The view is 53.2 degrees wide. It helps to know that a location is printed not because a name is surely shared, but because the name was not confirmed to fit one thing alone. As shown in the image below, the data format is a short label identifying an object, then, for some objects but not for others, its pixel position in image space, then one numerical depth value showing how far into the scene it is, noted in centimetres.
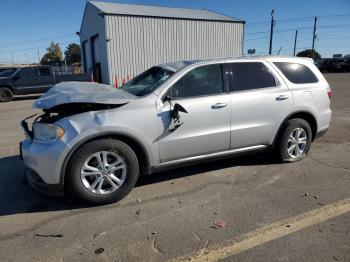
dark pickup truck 1627
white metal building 2181
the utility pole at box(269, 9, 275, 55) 4150
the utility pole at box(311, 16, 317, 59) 5941
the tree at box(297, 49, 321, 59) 6814
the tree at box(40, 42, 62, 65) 9966
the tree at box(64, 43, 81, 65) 9840
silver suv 385
